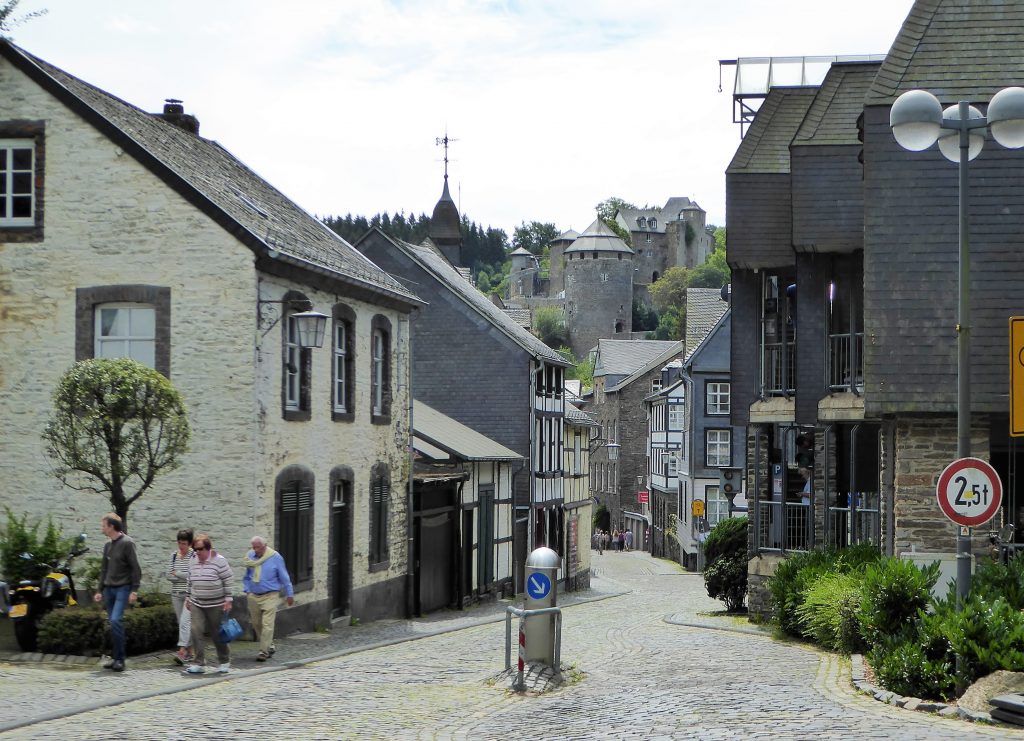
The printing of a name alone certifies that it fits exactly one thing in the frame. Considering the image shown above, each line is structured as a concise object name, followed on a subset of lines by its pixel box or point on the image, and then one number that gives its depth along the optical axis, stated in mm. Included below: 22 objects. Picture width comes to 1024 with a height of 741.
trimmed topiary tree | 15922
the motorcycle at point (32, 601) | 15492
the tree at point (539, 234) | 198000
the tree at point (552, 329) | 147875
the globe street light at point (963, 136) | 11938
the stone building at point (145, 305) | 18734
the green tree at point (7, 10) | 20344
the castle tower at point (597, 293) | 147875
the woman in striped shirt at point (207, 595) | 14836
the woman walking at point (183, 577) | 14969
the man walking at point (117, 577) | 14414
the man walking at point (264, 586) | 16797
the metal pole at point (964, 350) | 12641
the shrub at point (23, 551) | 16406
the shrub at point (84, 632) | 15266
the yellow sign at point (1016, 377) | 11844
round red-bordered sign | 12133
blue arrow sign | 14258
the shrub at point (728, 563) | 25594
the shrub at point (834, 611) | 16422
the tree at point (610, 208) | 176762
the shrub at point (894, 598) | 13688
